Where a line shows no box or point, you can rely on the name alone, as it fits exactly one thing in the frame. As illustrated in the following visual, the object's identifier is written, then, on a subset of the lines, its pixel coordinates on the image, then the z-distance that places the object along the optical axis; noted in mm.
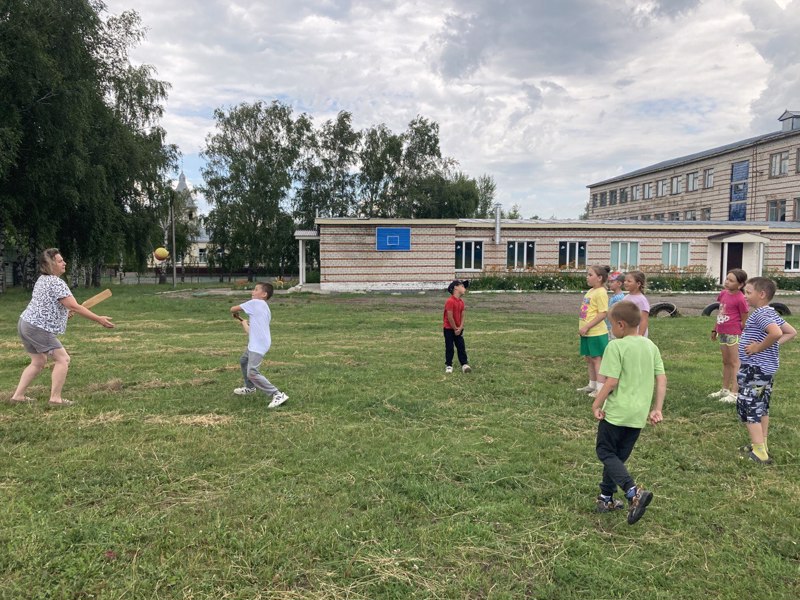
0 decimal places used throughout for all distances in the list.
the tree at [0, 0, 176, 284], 19828
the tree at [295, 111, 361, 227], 45094
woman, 6168
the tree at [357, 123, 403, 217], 45000
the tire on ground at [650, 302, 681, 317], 17828
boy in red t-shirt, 8414
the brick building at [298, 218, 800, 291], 29625
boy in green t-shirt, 3771
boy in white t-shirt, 6457
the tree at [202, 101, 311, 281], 41562
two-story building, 45281
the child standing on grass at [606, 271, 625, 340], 7230
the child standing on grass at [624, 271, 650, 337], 6930
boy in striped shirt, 4875
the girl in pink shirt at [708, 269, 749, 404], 6582
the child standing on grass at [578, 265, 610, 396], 6867
